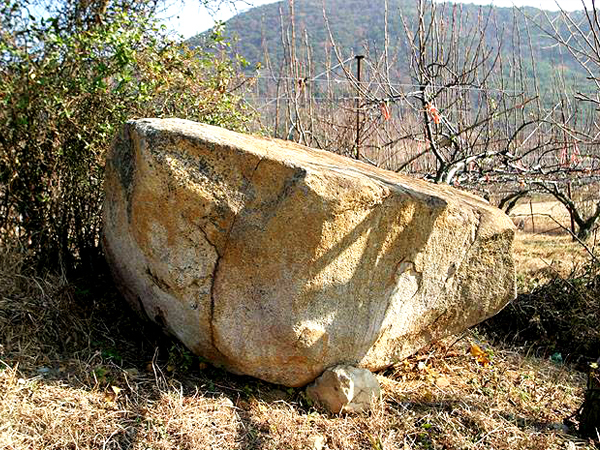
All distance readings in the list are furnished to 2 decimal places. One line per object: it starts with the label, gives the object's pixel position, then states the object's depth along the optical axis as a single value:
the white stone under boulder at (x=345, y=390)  3.45
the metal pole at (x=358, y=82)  6.24
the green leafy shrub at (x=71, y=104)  3.96
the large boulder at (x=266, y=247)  3.19
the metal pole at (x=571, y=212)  9.67
